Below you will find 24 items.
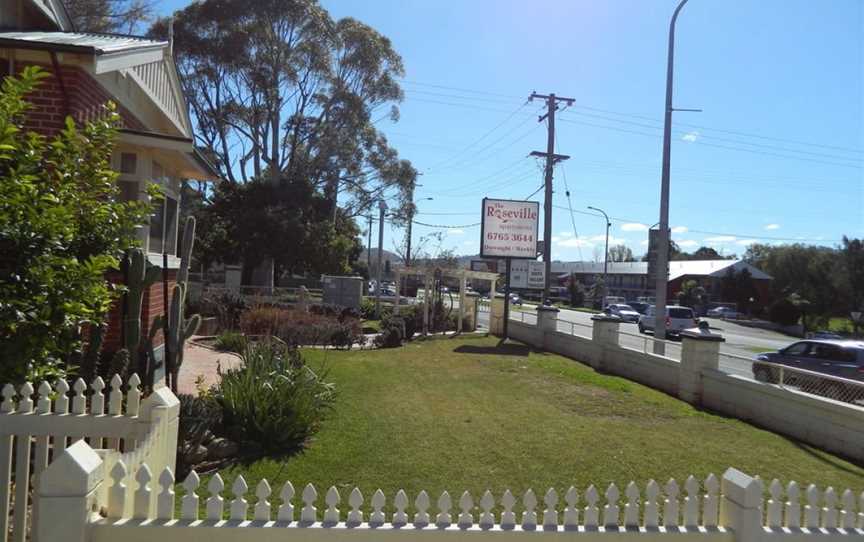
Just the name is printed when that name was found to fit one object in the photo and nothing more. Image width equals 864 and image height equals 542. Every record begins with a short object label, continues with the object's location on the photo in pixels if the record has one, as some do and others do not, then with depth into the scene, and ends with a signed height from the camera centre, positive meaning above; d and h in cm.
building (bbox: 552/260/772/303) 6241 +163
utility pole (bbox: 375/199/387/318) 3035 +245
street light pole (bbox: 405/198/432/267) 3947 +322
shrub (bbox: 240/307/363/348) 1617 -155
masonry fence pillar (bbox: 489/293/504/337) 2497 -151
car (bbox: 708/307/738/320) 5278 -184
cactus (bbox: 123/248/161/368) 609 -33
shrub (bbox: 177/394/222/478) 599 -168
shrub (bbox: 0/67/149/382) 381 +6
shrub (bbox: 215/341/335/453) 688 -160
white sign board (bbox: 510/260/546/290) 2733 +35
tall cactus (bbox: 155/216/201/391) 687 -74
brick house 654 +212
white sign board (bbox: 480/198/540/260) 2422 +213
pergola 2244 +12
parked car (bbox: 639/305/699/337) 3134 -159
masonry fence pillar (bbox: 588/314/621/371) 1577 -130
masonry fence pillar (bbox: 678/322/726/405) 1152 -133
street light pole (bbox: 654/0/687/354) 1661 +217
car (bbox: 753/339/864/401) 1035 -136
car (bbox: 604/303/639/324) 4288 -181
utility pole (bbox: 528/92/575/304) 2648 +537
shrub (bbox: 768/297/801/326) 4594 -134
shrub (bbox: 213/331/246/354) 1387 -177
